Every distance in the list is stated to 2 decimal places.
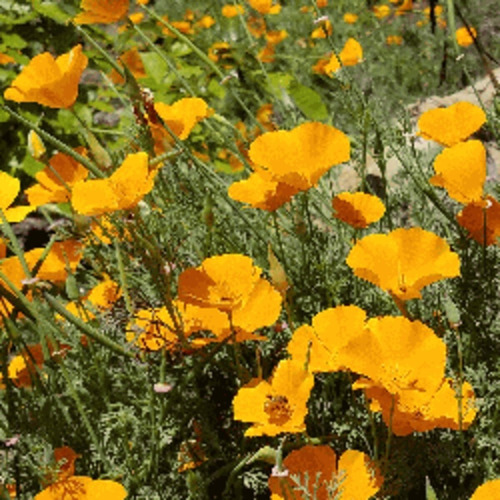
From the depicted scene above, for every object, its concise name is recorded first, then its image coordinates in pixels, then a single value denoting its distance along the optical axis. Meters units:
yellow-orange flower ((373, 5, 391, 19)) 3.28
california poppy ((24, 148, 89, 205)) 1.12
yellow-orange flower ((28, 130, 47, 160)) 1.06
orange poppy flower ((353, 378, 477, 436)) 0.96
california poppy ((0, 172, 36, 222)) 1.03
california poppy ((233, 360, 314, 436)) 0.97
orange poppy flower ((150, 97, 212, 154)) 1.12
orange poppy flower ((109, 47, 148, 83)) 1.70
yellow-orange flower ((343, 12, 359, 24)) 3.44
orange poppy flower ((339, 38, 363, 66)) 1.42
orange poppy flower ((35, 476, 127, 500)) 0.98
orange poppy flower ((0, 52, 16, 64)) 1.80
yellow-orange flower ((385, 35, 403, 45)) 3.40
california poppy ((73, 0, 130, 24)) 1.05
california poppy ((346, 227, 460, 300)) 1.00
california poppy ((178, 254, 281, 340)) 1.00
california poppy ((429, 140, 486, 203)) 1.03
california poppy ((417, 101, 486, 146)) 1.08
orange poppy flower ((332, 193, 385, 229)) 1.06
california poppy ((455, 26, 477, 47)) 2.59
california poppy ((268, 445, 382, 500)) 0.97
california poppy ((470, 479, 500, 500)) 0.92
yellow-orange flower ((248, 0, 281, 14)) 1.51
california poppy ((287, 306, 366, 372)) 1.00
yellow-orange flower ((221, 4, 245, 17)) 2.82
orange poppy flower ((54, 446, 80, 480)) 1.02
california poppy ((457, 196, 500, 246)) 1.03
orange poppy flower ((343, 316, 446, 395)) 0.96
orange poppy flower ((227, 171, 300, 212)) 1.04
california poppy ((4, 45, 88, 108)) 1.06
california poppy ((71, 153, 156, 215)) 0.99
